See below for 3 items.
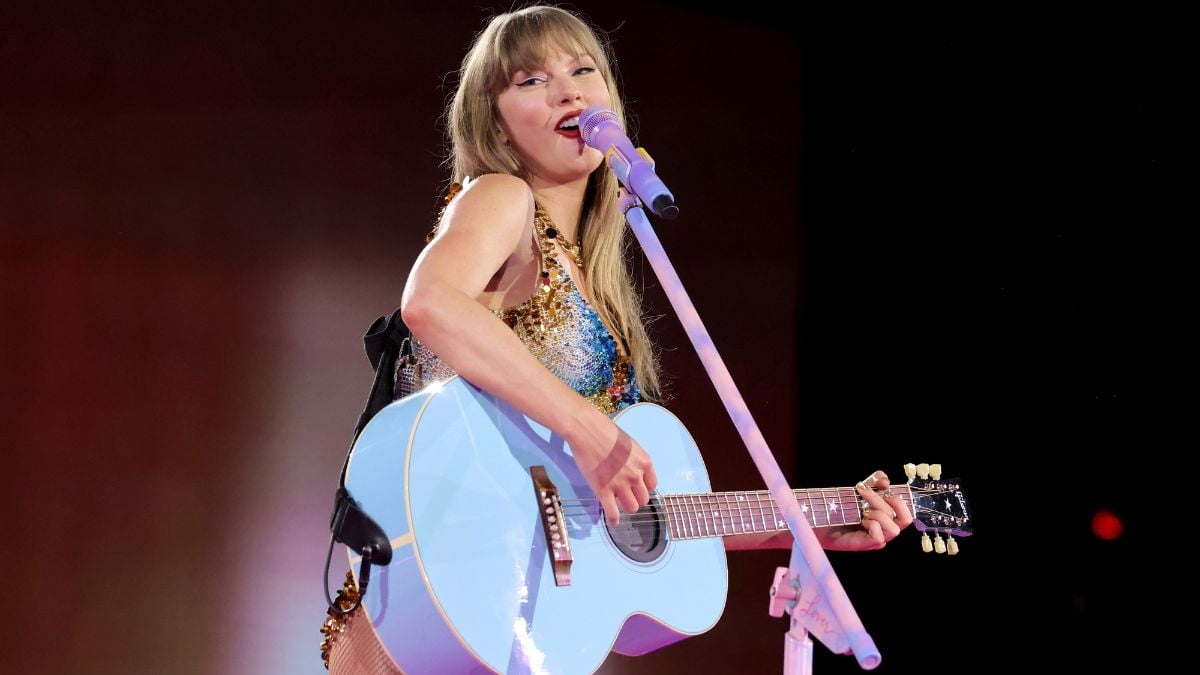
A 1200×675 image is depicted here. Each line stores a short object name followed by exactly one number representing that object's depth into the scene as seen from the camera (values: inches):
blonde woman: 300.7
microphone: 294.8
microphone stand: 288.6
